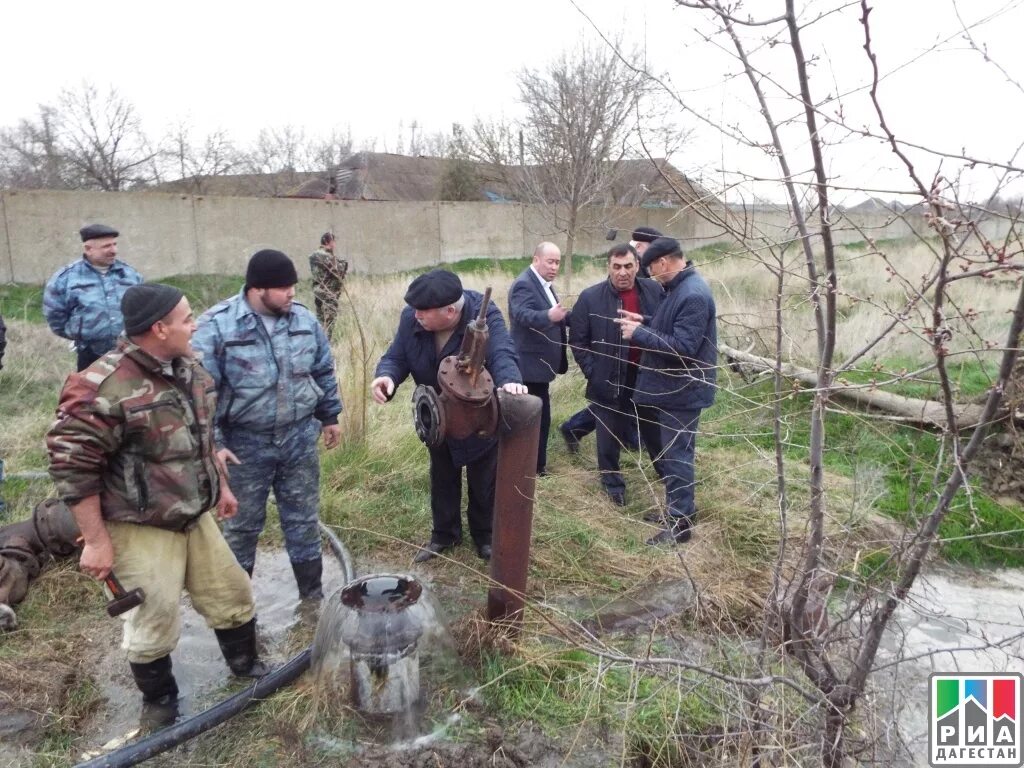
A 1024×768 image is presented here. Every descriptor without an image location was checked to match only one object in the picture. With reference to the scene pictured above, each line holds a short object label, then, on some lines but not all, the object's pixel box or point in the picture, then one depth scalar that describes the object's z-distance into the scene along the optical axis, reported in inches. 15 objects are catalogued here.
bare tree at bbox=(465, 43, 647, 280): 487.8
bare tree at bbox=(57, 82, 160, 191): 979.3
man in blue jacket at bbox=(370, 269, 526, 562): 144.2
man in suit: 202.2
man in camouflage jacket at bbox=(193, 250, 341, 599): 127.3
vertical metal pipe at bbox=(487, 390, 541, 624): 121.7
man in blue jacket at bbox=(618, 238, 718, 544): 164.9
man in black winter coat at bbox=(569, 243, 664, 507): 188.4
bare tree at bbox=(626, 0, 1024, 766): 66.2
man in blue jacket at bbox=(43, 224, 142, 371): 217.0
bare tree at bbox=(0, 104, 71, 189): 983.0
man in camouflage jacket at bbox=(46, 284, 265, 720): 97.4
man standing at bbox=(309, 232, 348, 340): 331.6
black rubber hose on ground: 98.3
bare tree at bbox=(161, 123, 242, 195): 1088.2
